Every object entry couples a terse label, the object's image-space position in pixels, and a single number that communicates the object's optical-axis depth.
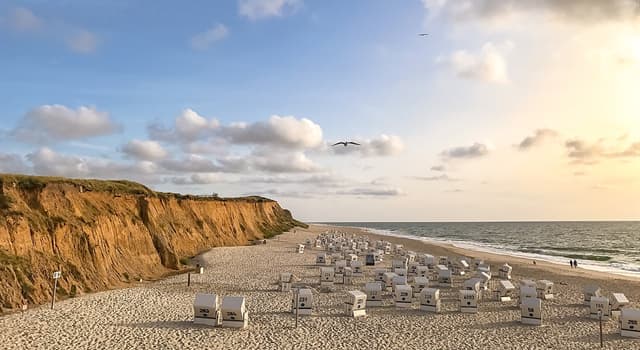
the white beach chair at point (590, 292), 21.56
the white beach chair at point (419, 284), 24.06
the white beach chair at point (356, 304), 19.16
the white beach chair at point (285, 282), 24.39
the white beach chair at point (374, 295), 21.45
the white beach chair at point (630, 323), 16.77
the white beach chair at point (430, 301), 20.45
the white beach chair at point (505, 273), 30.92
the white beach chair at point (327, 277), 26.52
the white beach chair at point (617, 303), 20.28
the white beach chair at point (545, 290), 23.86
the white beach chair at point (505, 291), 22.80
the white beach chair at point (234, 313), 16.78
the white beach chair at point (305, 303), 19.02
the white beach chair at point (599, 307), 19.33
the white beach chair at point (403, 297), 21.06
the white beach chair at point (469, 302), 20.34
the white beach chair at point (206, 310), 16.91
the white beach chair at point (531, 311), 18.34
